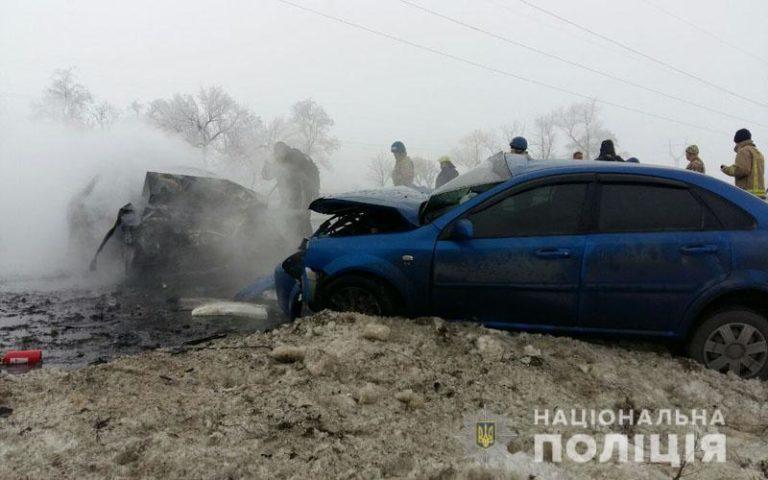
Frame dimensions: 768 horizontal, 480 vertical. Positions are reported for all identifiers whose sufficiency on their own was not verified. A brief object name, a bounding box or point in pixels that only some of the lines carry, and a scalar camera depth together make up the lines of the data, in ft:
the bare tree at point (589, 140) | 209.71
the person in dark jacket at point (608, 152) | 25.30
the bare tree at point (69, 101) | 171.12
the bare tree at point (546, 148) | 213.48
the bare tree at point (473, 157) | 236.26
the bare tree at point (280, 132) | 199.46
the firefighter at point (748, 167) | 22.17
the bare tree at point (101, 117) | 180.16
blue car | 11.14
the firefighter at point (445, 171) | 30.14
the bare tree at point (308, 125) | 211.82
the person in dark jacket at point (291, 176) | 36.70
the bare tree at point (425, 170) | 274.30
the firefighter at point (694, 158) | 25.85
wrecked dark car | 26.09
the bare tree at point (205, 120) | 175.11
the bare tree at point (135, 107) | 195.03
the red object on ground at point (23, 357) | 12.43
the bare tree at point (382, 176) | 271.74
